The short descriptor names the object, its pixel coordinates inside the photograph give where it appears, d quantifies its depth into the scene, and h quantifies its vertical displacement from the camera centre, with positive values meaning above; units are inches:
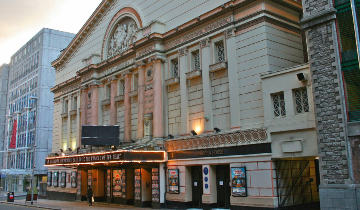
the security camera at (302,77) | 725.2 +171.2
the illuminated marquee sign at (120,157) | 975.0 +34.6
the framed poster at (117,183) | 1219.2 -46.1
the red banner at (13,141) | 2030.3 +167.2
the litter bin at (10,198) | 1487.1 -105.3
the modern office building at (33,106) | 2295.8 +426.3
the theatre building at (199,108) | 787.4 +151.8
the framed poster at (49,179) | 1651.9 -36.9
